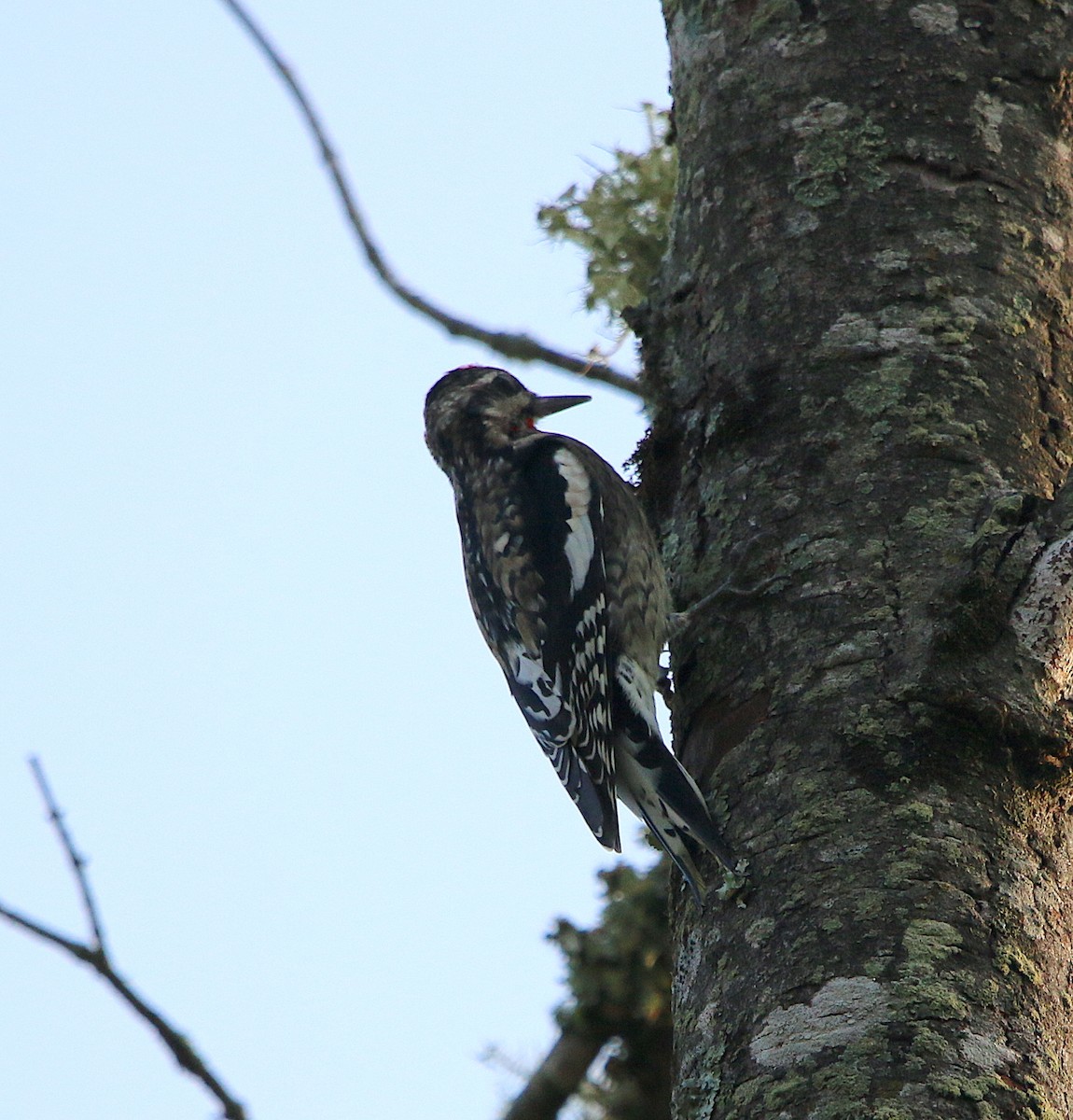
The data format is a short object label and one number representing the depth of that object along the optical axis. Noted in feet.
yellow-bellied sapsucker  20.26
